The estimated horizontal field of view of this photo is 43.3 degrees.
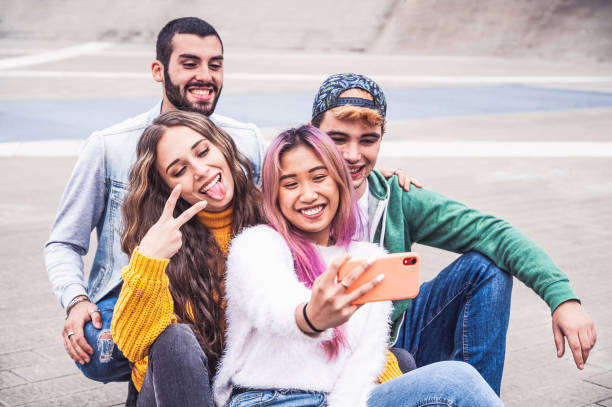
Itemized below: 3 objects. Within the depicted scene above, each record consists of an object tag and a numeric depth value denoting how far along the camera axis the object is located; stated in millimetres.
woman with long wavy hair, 2273
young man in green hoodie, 2842
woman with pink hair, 2188
